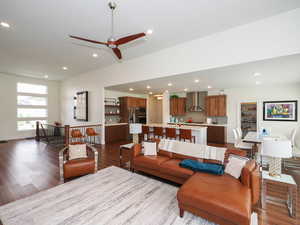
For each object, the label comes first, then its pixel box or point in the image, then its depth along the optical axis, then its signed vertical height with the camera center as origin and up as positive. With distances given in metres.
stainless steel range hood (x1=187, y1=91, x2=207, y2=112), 7.86 +0.67
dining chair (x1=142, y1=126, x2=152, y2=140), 5.80 -0.81
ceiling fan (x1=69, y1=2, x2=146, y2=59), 2.36 +1.32
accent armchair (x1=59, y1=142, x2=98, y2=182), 2.98 -1.25
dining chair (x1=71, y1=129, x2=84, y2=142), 5.68 -0.93
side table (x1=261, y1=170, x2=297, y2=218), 2.01 -1.11
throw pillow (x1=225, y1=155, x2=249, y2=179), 2.25 -0.92
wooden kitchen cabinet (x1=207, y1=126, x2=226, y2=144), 6.68 -1.12
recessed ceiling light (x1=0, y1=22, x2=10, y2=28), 3.10 +2.05
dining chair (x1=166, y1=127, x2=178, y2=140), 4.96 -0.77
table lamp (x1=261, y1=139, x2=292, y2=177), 2.15 -0.64
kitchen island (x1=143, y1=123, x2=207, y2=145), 5.02 -0.80
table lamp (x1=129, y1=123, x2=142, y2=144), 4.19 -0.52
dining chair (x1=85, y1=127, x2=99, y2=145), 6.07 -0.89
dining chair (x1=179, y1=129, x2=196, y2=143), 4.68 -0.77
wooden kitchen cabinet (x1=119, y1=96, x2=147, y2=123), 7.59 +0.43
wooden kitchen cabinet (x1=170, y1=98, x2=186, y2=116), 8.26 +0.38
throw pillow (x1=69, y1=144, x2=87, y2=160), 3.39 -0.99
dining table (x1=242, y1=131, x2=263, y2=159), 3.80 -0.80
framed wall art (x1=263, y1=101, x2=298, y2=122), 5.45 +0.05
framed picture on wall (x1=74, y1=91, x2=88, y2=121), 7.12 +0.36
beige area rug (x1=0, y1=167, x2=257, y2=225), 1.95 -1.55
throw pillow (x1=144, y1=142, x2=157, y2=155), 3.48 -0.95
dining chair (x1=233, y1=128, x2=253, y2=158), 4.20 -1.04
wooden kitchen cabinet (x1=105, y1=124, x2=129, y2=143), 6.77 -1.09
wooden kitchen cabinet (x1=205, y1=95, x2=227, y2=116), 6.99 +0.38
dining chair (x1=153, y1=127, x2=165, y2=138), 5.32 -0.76
